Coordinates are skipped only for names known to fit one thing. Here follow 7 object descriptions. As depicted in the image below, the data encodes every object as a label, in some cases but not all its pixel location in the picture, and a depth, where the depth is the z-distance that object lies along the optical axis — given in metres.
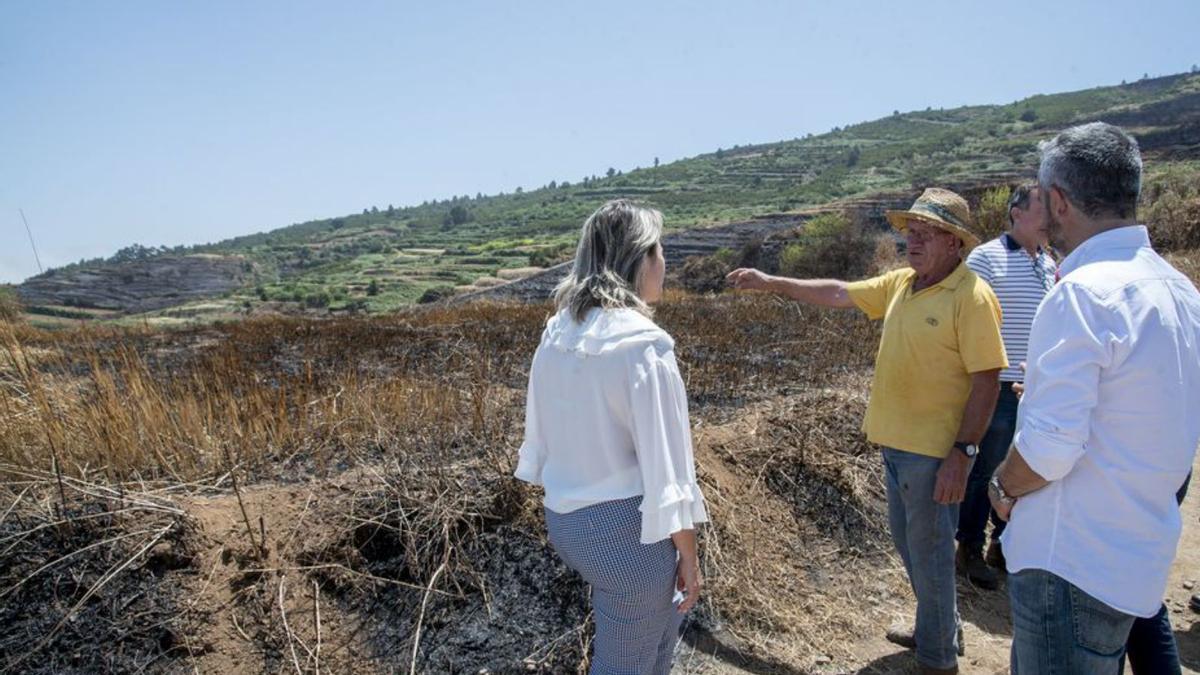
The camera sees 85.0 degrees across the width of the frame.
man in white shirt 1.54
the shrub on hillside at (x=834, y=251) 26.16
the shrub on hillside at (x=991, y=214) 18.83
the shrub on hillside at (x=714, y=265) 29.88
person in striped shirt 3.41
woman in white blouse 1.75
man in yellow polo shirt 2.51
